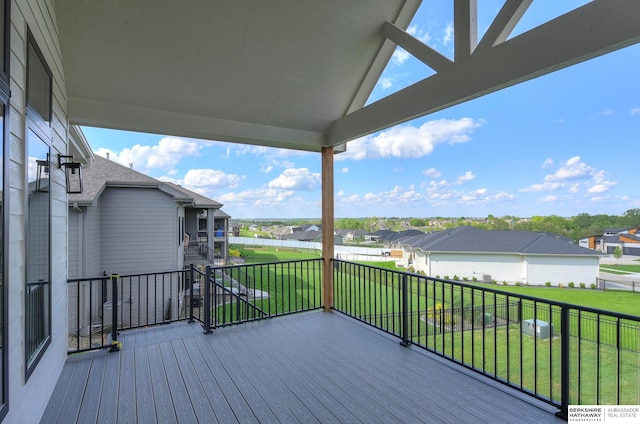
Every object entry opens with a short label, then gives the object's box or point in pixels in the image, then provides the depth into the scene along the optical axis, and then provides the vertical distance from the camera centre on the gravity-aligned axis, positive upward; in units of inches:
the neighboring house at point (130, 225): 251.6 -9.0
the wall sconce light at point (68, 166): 117.6 +18.5
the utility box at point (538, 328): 100.4 -40.2
